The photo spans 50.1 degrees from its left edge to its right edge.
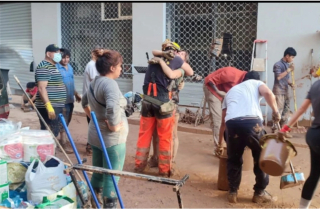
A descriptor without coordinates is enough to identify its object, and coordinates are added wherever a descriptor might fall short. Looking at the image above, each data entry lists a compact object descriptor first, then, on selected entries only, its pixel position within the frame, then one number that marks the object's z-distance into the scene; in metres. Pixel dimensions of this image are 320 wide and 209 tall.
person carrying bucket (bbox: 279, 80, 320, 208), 3.09
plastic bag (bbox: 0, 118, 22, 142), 3.20
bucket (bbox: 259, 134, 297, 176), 3.08
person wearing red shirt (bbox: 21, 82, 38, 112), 9.02
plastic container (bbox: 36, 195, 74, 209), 2.69
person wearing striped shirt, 4.71
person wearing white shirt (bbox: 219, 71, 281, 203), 3.59
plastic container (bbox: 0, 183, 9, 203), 2.86
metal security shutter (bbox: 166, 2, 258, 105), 7.79
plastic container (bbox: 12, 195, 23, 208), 2.86
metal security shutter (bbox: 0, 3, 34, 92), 11.49
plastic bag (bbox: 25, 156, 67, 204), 2.88
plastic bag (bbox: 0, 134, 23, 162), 3.04
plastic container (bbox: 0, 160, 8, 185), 2.85
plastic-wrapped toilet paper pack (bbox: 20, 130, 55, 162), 3.20
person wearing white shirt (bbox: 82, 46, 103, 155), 5.36
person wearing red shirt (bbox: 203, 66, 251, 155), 5.04
